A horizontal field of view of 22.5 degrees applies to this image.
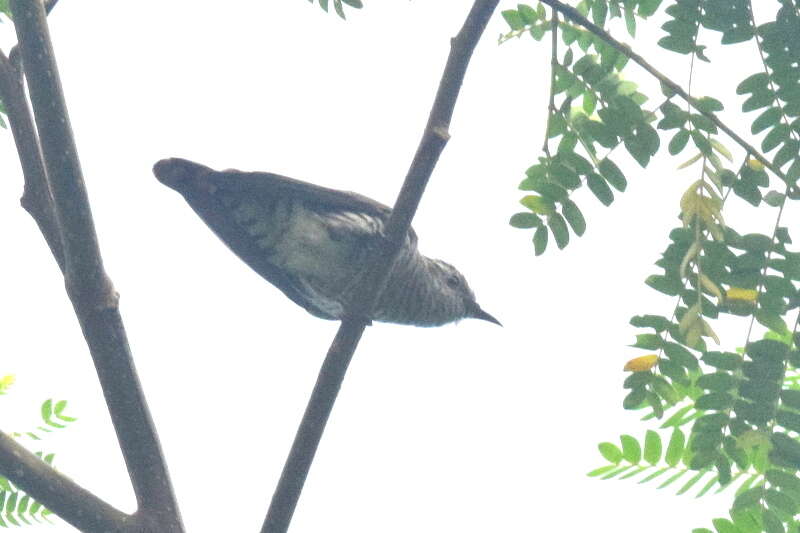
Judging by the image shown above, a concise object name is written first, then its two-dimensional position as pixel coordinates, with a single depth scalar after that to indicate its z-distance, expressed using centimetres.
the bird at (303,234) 862
